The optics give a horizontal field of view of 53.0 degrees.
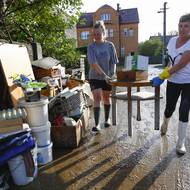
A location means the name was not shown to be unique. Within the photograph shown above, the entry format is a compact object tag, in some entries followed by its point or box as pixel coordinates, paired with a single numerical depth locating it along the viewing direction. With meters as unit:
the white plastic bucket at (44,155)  2.39
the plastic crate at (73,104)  3.00
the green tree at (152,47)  28.28
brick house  27.83
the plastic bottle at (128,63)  2.81
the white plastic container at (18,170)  2.03
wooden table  2.69
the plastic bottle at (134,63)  2.78
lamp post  17.48
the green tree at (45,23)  5.21
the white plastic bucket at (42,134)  2.34
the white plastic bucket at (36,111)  2.28
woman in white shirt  2.34
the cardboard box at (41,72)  4.06
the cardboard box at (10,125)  2.08
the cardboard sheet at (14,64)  2.86
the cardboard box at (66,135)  2.68
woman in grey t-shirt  2.99
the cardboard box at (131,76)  2.78
